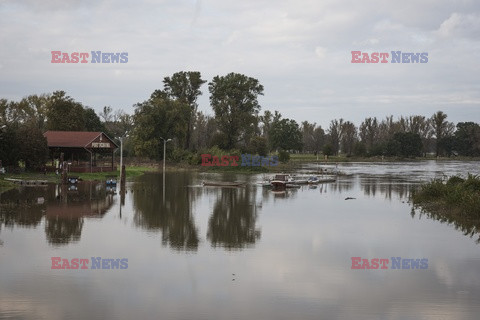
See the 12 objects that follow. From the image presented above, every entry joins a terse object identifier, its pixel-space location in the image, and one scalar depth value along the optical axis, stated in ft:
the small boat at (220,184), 195.69
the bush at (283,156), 393.25
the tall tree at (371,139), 650.43
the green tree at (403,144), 562.29
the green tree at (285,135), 527.40
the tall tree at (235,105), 361.92
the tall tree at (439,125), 631.56
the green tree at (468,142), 593.01
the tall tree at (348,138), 642.22
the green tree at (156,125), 327.47
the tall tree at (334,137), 649.20
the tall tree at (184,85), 379.51
